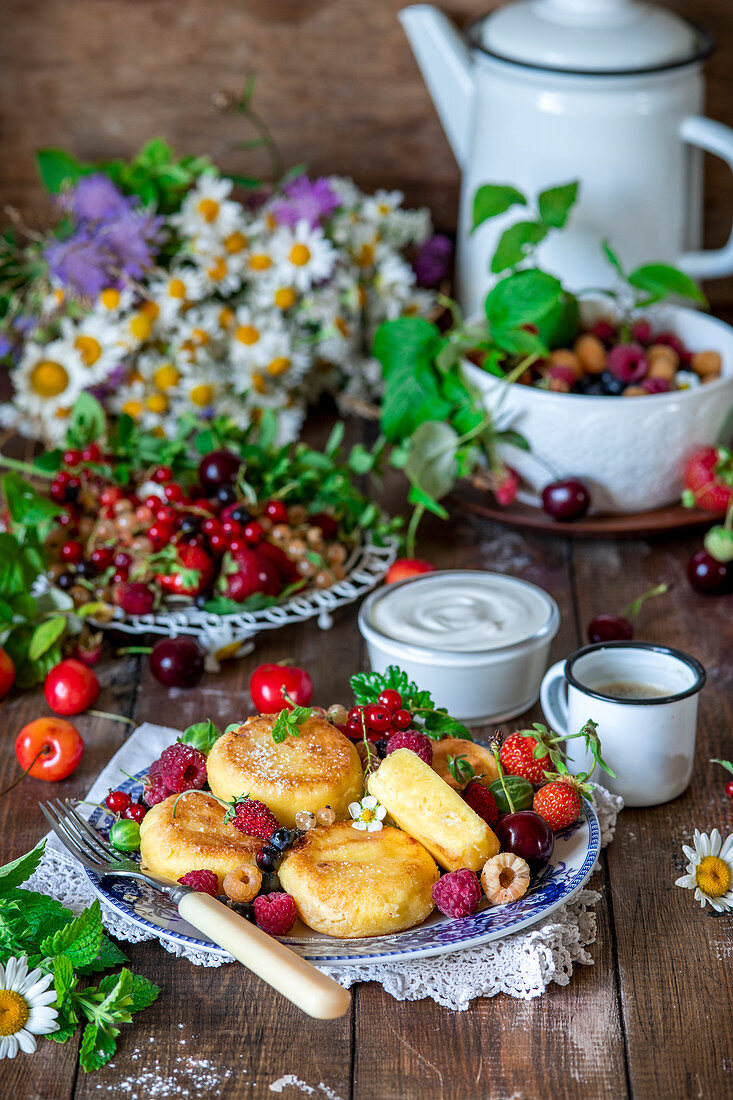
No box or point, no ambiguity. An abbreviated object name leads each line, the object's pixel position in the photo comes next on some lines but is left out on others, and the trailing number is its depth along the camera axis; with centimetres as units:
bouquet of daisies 135
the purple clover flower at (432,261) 161
